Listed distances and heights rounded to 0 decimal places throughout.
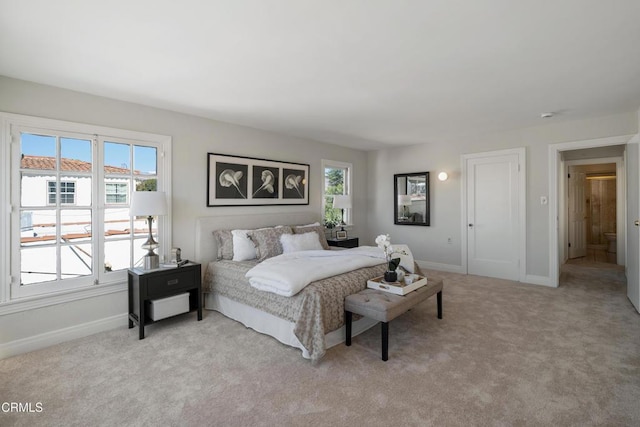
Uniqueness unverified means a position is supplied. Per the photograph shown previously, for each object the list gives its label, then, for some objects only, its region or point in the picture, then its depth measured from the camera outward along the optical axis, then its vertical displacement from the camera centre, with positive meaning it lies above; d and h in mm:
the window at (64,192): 2977 +234
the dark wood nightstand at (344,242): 5449 -501
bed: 2562 -823
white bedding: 2730 -517
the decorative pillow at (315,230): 4731 -235
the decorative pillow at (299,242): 4215 -386
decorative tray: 2893 -690
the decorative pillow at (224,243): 3939 -359
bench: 2543 -788
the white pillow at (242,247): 3896 -409
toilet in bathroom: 7242 -689
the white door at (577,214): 6805 -21
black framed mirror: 5938 +308
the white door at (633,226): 3545 -158
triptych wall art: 4203 +502
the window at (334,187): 5816 +540
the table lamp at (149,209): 3137 +68
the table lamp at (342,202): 5491 +227
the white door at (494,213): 4926 +8
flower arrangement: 3098 -462
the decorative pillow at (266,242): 3996 -358
